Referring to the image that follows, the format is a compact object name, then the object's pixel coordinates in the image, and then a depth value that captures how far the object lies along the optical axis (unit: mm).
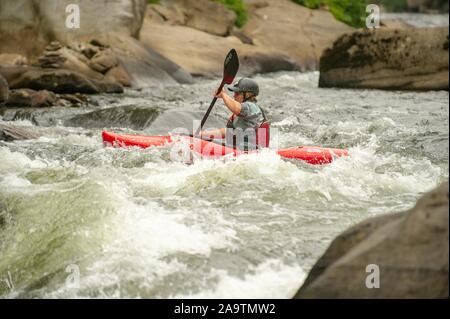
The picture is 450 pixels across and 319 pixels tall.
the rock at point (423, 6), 37481
